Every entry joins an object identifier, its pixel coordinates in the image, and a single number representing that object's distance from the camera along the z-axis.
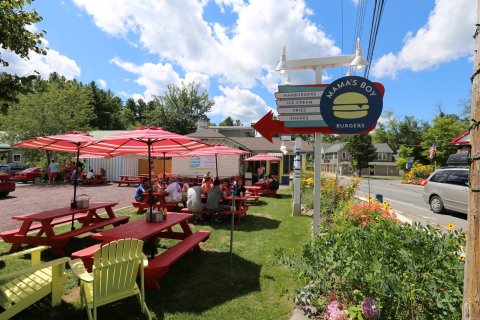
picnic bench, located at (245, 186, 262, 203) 14.38
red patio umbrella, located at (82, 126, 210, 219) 5.21
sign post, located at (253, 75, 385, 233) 4.85
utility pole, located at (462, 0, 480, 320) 2.03
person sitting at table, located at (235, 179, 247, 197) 11.62
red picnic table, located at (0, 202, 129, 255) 5.99
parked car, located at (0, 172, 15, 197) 14.36
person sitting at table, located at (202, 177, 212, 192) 10.40
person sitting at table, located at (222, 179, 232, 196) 11.04
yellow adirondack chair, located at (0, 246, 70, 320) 3.39
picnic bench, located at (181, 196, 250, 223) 9.46
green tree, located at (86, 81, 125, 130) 52.97
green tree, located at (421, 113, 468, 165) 44.84
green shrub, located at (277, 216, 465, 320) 2.64
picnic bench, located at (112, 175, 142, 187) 20.84
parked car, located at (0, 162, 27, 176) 25.77
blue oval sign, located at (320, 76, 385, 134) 4.81
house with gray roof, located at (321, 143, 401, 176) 66.44
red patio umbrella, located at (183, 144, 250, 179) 11.38
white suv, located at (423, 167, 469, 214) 11.62
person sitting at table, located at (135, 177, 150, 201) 10.48
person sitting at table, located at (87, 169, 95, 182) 22.12
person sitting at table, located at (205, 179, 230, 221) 9.35
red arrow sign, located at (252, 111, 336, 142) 5.74
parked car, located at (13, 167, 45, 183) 22.22
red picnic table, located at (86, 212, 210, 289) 4.52
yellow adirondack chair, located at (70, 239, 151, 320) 3.52
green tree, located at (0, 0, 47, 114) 3.62
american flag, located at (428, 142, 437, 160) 32.52
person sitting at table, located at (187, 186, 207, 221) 9.38
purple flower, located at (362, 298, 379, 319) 2.68
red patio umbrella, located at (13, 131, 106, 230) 5.99
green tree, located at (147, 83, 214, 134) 48.53
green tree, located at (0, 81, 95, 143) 24.45
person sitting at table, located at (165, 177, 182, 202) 10.40
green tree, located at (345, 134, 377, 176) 56.28
